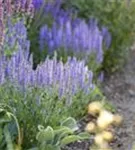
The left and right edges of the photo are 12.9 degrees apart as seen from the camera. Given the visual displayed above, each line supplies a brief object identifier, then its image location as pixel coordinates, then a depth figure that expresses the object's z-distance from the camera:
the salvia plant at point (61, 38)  6.61
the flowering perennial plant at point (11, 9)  4.69
